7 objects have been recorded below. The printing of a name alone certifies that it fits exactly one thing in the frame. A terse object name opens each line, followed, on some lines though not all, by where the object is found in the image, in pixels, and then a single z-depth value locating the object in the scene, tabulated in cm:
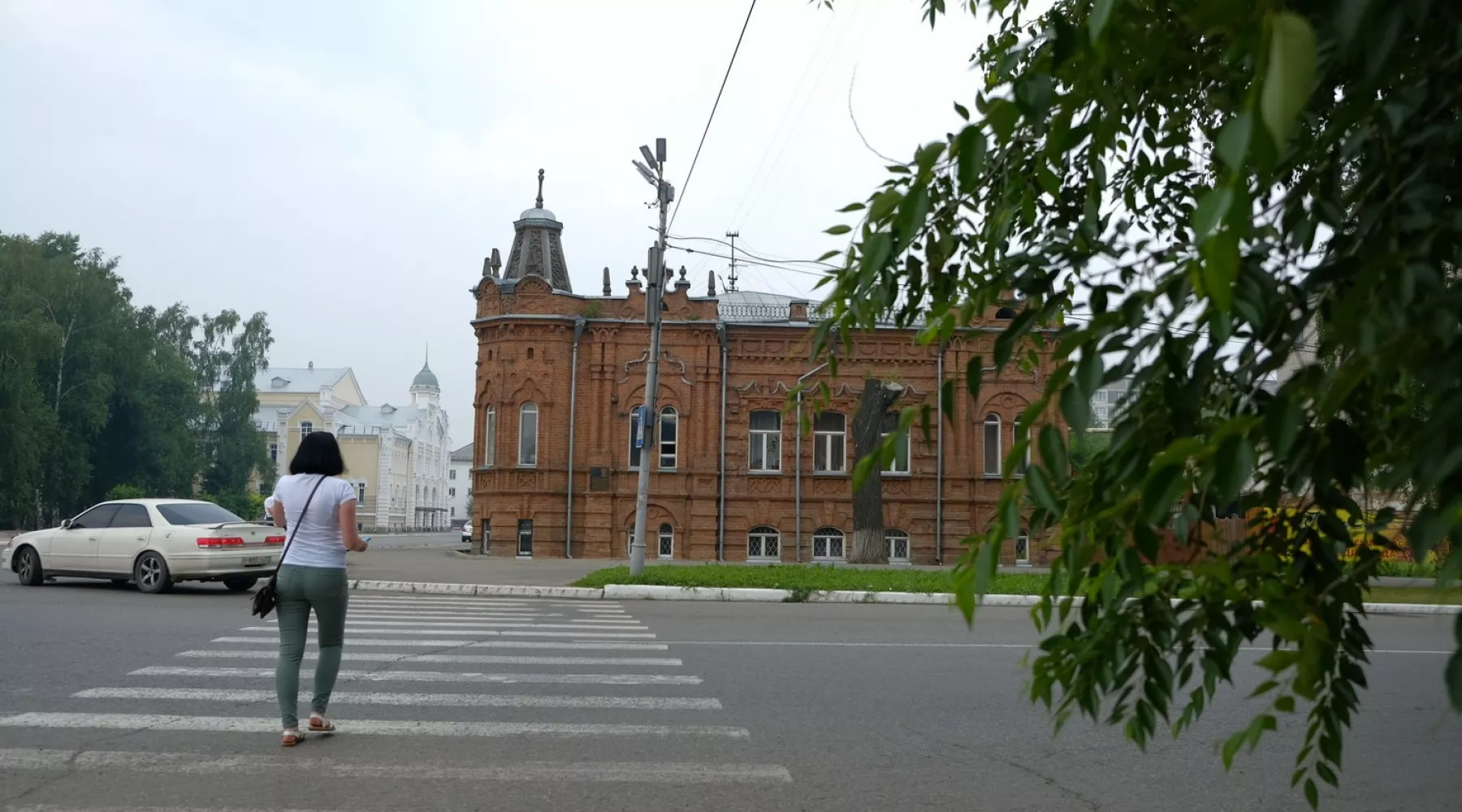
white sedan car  1630
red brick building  3089
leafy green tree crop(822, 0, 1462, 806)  173
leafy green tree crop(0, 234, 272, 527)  4459
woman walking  654
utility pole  2133
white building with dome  9150
